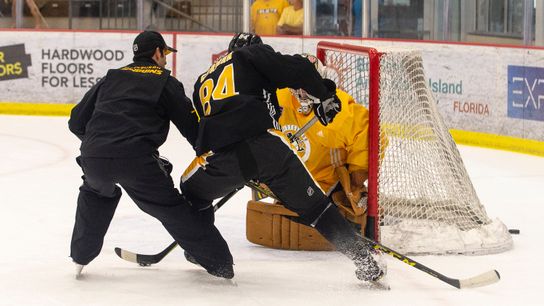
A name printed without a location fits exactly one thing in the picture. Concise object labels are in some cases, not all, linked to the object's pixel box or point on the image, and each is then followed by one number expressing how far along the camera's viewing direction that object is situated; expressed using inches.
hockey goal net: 339.9
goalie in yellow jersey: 337.7
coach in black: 290.2
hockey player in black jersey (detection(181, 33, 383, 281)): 285.1
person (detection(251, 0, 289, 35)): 737.6
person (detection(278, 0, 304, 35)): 732.0
